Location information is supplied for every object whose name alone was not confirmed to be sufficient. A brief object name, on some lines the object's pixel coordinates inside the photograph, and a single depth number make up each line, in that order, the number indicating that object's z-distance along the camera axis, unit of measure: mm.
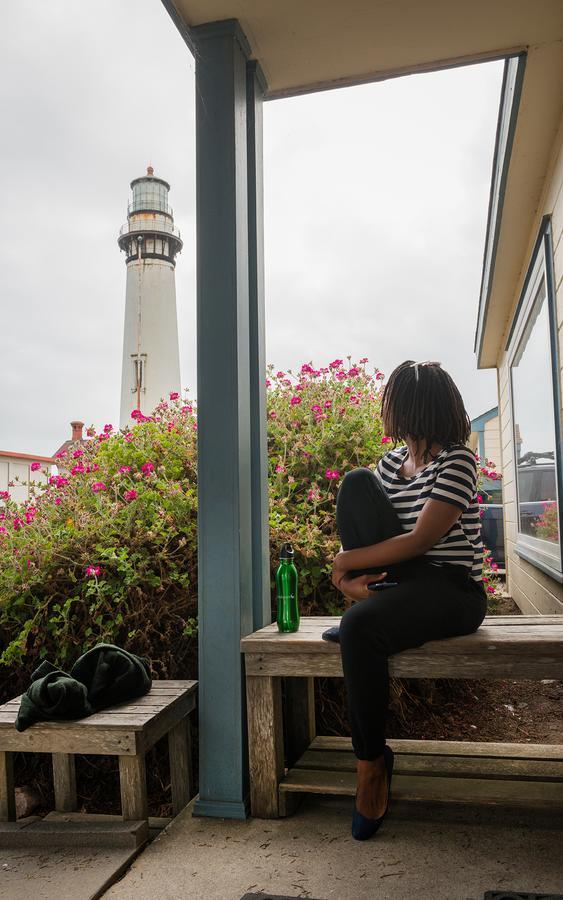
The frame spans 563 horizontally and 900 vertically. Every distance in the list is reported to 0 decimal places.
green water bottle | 2271
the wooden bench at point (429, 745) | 1930
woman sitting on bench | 1935
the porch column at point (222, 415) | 2221
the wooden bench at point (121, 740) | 2000
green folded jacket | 2061
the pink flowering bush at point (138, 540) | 2889
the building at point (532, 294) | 2919
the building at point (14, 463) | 8547
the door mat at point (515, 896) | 1583
